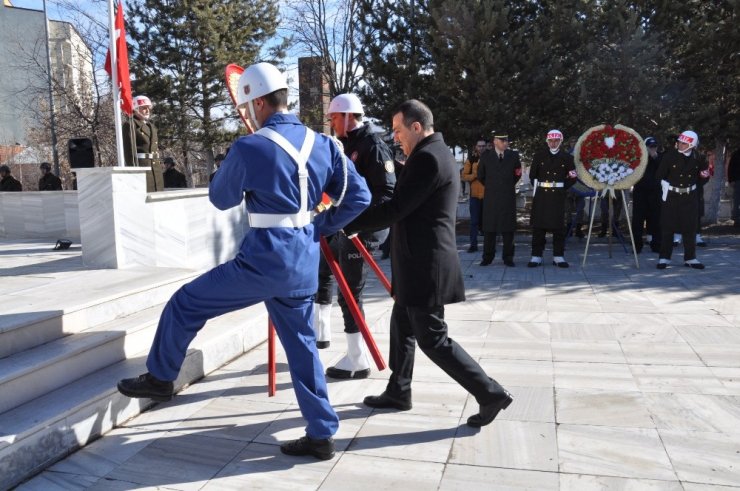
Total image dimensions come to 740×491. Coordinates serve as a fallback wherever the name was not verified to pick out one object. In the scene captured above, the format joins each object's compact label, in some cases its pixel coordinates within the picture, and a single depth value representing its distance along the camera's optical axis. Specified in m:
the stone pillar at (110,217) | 6.11
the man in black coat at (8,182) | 13.16
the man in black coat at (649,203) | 11.18
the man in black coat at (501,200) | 10.04
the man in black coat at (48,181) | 13.12
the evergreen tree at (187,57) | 20.91
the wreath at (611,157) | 9.52
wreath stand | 9.65
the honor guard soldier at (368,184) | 4.70
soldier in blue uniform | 3.17
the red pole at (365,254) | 4.48
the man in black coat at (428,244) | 3.55
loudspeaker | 8.59
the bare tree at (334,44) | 19.73
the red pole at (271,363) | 4.07
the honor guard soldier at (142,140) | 9.30
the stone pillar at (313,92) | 22.33
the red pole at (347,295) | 4.20
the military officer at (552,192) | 9.79
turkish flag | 8.08
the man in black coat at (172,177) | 13.91
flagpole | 7.41
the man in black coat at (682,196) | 9.14
